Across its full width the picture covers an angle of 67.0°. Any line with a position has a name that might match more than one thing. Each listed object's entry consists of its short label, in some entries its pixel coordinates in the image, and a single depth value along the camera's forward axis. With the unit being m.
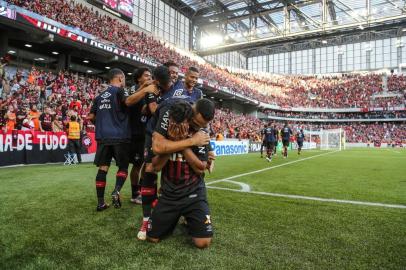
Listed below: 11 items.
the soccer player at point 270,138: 15.30
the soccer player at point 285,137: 17.73
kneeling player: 2.86
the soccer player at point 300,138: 22.19
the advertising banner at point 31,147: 10.19
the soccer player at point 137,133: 4.19
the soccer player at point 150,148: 3.34
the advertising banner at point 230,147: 19.59
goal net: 42.78
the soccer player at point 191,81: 4.35
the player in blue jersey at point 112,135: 4.25
